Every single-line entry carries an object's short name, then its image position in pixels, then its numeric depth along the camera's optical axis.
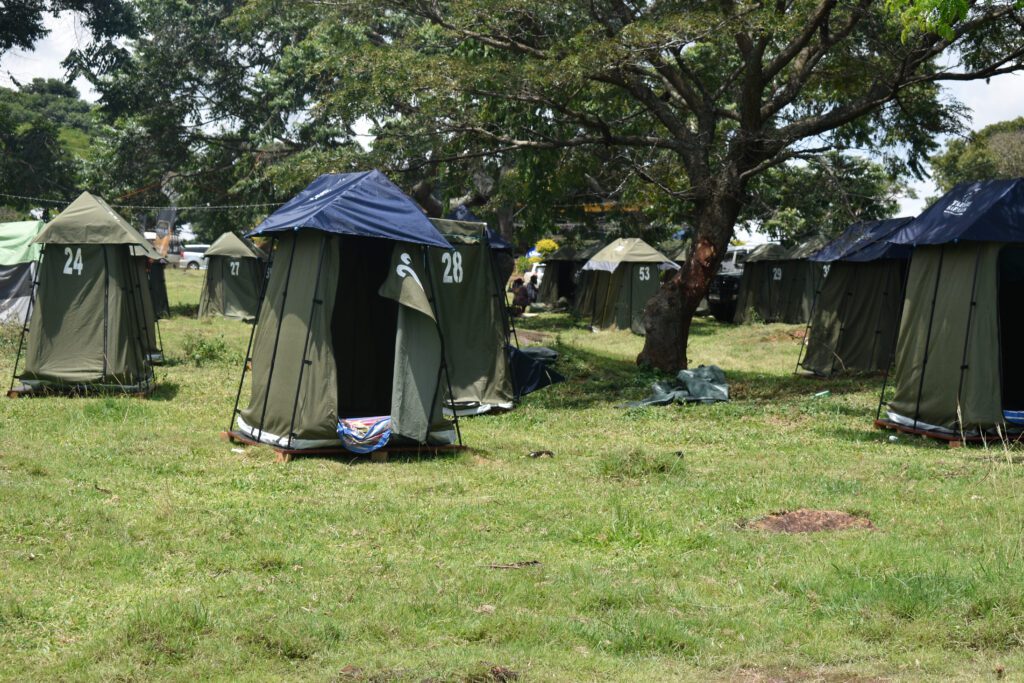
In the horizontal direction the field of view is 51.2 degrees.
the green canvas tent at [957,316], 11.27
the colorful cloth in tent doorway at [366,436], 10.36
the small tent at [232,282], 29.17
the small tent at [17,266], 21.52
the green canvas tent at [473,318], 14.05
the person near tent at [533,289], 37.20
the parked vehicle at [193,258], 57.69
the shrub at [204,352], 18.58
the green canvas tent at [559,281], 38.08
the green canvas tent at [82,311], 13.62
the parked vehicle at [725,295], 34.16
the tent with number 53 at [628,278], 28.58
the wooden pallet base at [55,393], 13.49
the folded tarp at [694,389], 14.95
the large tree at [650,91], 15.21
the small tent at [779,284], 30.92
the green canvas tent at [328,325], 10.20
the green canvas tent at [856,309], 17.78
